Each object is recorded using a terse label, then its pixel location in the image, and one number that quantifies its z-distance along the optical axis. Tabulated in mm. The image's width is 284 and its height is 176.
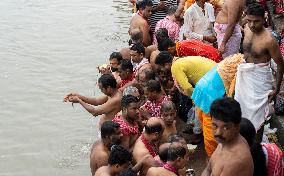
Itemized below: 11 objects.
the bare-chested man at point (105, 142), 5430
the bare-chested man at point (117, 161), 4887
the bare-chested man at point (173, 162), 4777
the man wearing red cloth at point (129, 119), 5852
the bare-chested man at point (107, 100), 6496
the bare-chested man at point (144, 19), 8797
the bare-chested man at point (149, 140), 5449
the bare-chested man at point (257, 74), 5379
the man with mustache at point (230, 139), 3785
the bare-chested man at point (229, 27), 7000
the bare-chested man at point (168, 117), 5855
